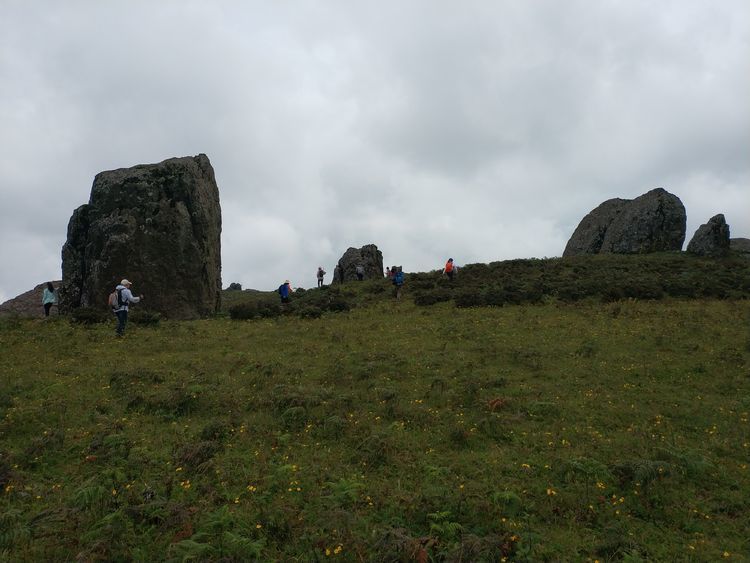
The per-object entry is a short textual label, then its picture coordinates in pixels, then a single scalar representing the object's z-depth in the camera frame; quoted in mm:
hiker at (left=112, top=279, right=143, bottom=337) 24188
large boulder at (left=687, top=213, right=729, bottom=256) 52750
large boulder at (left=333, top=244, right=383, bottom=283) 60375
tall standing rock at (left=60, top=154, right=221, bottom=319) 31250
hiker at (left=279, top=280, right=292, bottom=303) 38156
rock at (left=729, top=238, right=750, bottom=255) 73081
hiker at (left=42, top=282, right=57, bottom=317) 29906
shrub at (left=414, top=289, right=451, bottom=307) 35156
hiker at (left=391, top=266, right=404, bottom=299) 39406
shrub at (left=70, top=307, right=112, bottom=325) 27734
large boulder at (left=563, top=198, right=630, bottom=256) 62781
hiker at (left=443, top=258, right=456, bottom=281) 44844
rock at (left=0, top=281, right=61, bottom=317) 52419
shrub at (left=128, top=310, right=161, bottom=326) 27906
